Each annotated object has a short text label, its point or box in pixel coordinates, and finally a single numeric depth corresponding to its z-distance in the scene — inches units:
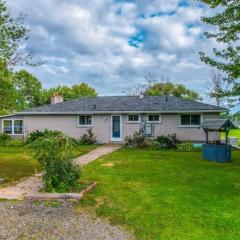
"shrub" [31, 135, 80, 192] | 254.4
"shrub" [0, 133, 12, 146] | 704.1
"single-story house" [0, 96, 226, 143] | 663.7
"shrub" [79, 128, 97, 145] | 681.9
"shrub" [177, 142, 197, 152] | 579.7
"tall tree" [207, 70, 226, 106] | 1203.0
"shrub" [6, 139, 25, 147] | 678.9
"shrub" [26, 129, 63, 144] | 672.6
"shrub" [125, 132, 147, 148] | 623.8
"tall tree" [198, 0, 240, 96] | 318.7
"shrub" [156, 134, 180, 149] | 598.8
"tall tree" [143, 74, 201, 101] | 1537.2
